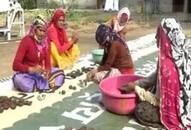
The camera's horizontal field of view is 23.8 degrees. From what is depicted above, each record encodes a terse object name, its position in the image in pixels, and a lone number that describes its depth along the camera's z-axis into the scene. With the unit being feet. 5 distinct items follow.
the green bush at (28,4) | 58.13
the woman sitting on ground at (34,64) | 18.42
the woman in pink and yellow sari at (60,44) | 22.65
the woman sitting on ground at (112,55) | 18.60
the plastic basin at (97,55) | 24.50
